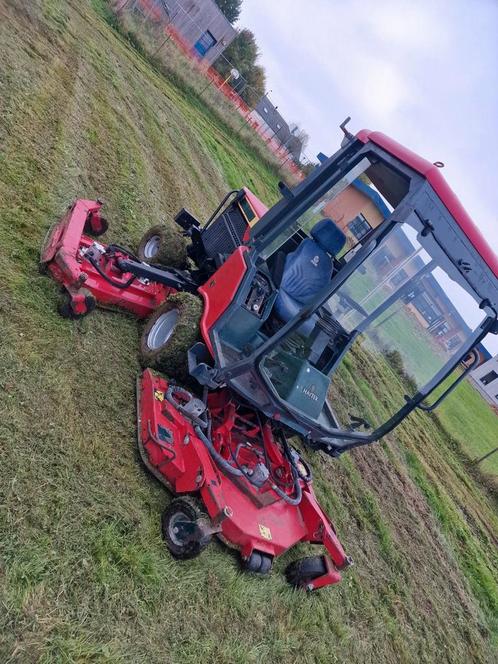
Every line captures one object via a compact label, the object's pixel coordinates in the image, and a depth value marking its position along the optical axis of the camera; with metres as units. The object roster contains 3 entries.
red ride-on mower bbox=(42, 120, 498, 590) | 3.40
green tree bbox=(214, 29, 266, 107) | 38.33
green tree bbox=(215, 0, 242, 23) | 47.43
